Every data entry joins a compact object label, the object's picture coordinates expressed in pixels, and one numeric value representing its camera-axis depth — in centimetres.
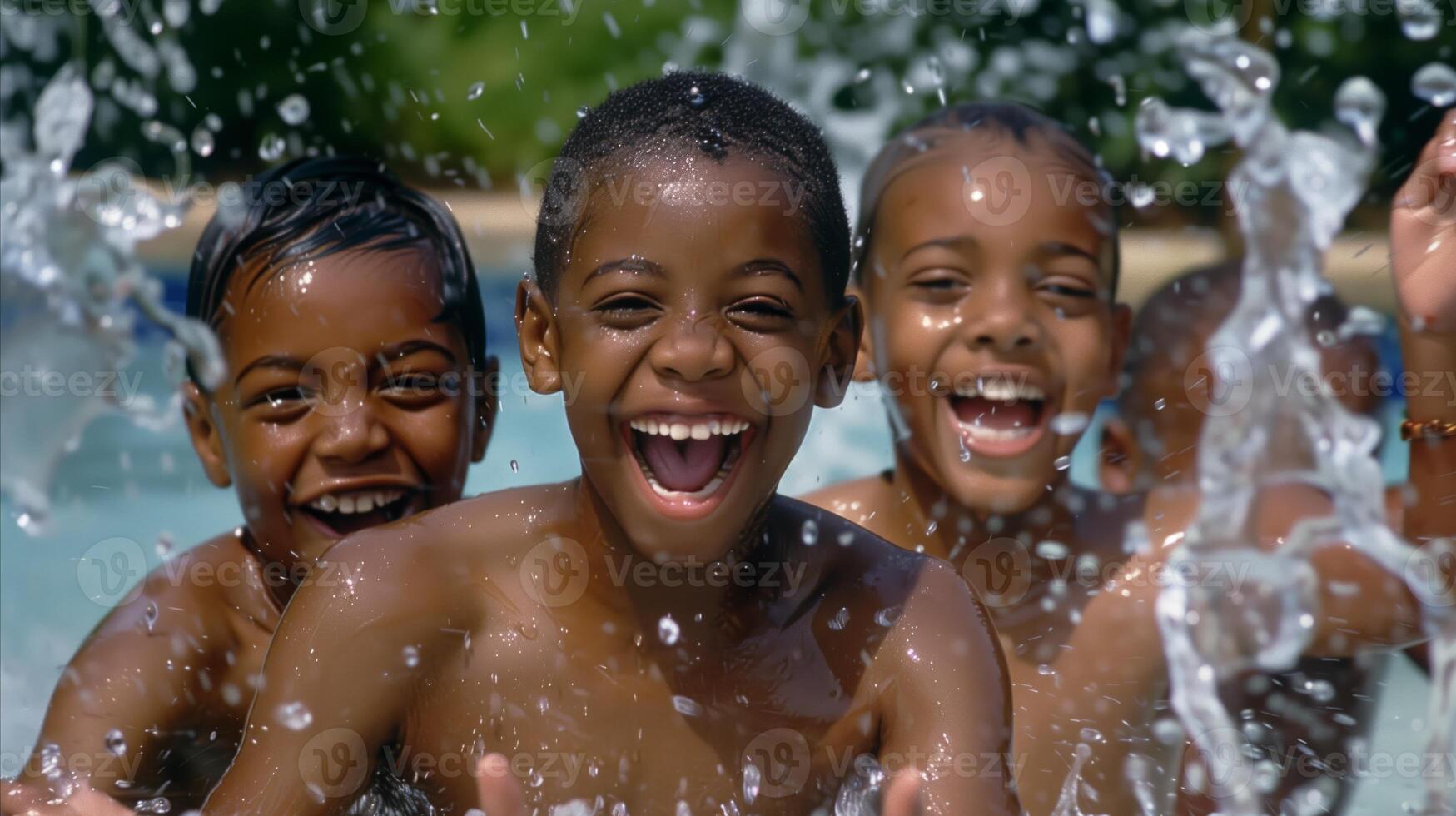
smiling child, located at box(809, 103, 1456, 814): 308
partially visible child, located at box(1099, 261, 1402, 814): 330
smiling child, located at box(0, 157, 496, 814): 291
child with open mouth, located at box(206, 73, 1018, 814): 218
